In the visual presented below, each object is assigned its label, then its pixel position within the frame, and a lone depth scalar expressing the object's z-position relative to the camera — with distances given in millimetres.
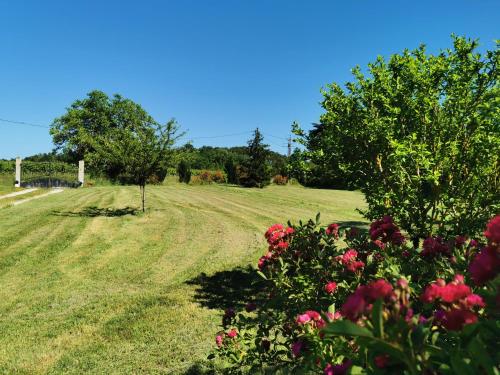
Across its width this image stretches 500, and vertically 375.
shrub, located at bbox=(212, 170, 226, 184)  41781
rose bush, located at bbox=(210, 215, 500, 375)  1113
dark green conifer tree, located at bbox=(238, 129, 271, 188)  36875
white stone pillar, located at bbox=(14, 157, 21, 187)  27766
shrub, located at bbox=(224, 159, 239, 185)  40938
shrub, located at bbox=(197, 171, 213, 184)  40197
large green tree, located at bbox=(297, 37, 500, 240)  4793
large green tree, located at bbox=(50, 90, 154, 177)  52406
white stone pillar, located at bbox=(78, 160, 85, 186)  32812
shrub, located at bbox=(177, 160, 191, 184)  39100
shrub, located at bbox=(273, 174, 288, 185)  41638
